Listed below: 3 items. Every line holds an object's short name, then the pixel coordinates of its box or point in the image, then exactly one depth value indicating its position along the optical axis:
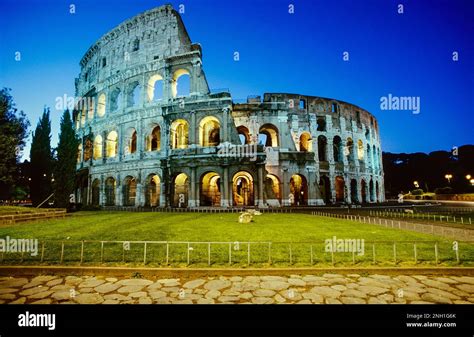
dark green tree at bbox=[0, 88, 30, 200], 19.50
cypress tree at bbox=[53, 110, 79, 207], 21.56
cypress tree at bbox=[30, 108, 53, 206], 24.42
